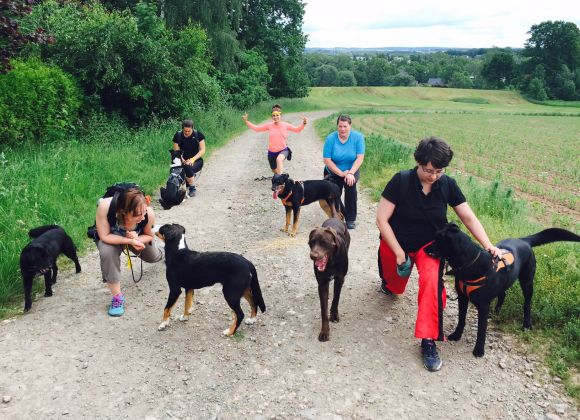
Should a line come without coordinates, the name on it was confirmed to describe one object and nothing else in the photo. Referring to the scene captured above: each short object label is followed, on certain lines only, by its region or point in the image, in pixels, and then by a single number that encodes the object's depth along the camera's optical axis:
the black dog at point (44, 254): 4.40
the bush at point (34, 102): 9.10
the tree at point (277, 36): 35.31
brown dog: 3.89
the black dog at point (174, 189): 7.97
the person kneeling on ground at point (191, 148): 9.09
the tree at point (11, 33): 7.84
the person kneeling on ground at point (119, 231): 4.35
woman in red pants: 3.65
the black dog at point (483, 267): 3.49
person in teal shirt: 6.93
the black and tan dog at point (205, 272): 3.97
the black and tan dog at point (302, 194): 6.69
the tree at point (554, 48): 83.06
